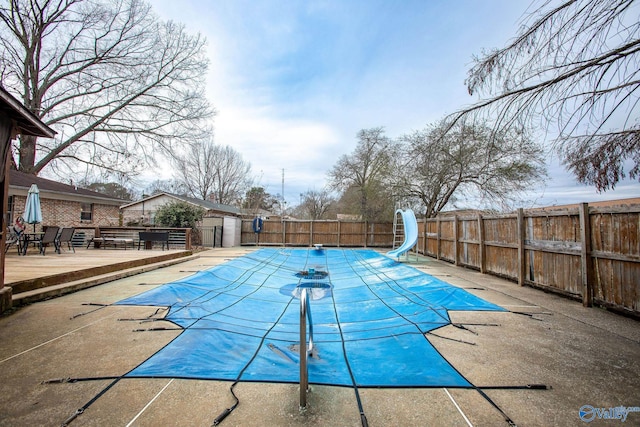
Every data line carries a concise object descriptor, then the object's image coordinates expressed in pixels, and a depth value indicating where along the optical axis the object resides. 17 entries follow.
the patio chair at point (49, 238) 7.73
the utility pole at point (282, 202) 34.22
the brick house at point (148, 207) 19.69
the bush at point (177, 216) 14.77
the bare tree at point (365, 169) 17.97
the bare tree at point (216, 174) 28.56
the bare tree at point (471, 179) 11.32
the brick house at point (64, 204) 10.59
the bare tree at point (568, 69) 1.99
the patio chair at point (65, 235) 8.16
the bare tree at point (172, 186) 28.94
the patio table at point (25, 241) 7.76
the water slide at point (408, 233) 9.73
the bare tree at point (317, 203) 33.56
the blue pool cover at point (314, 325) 2.33
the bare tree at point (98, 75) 10.87
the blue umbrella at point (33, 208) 7.20
